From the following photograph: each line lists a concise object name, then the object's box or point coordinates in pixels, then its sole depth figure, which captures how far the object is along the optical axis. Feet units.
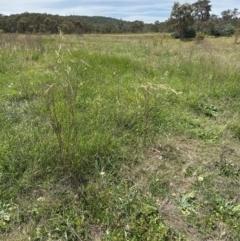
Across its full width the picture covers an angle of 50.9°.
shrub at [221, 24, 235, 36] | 112.04
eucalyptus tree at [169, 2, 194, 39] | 105.09
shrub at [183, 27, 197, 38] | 106.01
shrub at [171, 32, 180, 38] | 104.37
